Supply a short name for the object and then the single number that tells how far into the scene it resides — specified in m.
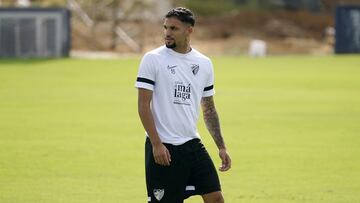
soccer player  16.37
